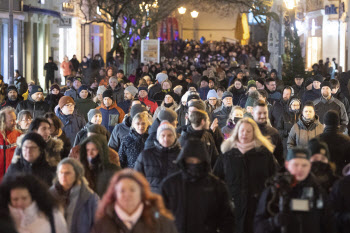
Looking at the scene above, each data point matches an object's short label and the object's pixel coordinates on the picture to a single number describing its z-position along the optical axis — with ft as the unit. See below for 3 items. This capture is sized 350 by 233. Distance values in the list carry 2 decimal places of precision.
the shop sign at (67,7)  148.36
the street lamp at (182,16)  157.96
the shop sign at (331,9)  155.63
